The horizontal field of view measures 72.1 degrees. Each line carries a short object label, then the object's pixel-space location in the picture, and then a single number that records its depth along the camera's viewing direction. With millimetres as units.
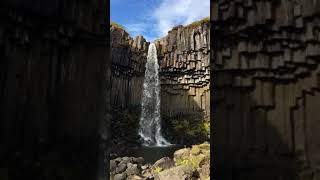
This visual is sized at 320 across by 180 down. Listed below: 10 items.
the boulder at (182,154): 12015
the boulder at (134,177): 8553
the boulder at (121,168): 9881
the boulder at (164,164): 10543
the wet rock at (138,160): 11621
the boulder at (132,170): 9550
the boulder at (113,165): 10337
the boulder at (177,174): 8166
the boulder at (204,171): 8612
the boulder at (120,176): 8745
